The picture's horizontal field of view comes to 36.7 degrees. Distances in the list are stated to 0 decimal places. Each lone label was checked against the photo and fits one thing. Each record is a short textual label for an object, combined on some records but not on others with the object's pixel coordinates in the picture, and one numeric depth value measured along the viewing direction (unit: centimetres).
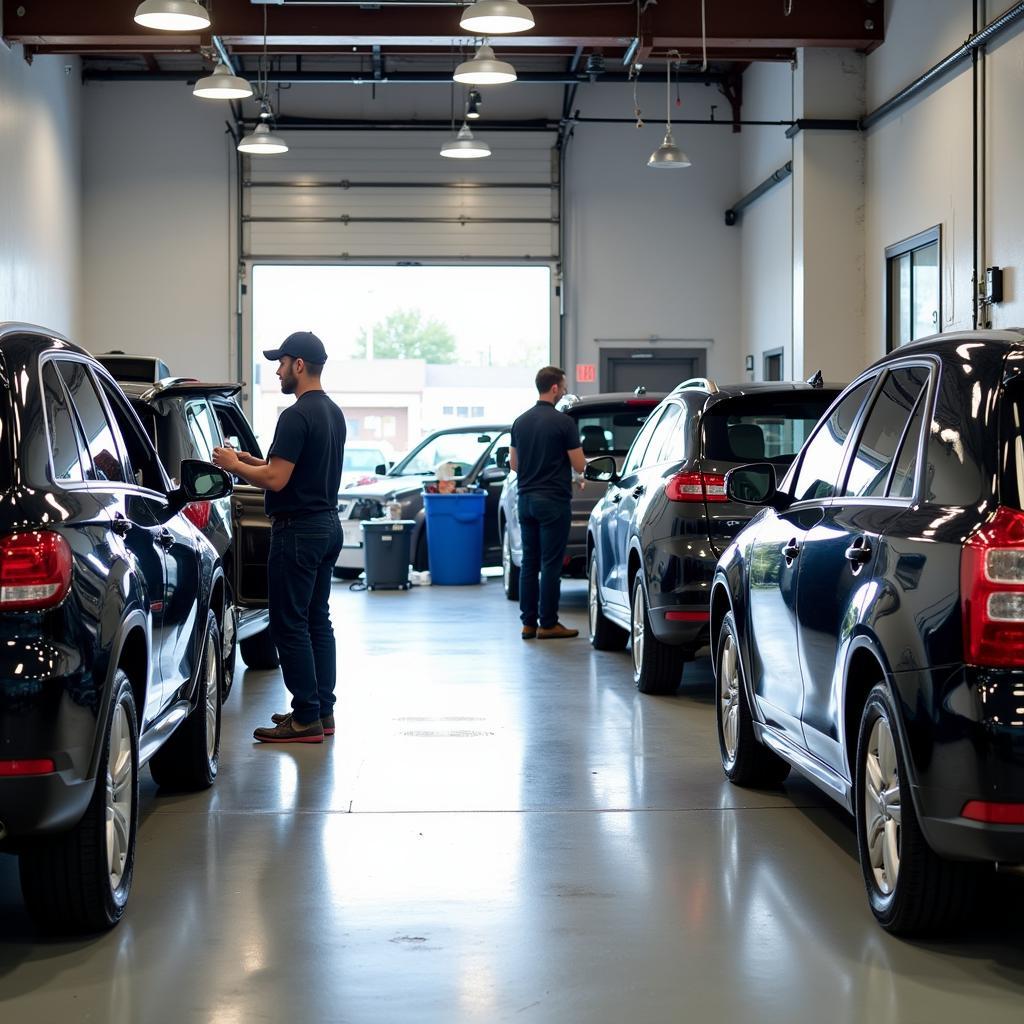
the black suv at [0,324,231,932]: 359
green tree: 2412
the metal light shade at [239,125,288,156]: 1742
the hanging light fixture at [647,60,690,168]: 1722
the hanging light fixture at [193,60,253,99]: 1431
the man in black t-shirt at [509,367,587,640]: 1089
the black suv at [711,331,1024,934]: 355
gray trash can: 1587
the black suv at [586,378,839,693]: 789
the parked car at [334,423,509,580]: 1647
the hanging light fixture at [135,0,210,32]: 1188
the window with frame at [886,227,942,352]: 1459
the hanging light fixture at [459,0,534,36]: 1188
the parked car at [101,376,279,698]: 743
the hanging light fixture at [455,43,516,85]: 1355
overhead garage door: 2155
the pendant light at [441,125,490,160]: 1786
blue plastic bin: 1627
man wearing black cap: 680
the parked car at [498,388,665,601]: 1215
